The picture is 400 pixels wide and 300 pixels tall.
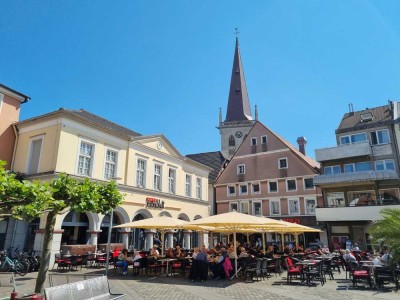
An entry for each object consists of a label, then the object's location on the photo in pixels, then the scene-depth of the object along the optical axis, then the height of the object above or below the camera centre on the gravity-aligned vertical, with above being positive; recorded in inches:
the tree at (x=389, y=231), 422.9 +9.5
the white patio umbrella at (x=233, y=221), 516.1 +27.9
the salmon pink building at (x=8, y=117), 802.2 +313.1
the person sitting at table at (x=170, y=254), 631.6 -34.4
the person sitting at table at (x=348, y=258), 542.9 -35.4
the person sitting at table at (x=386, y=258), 463.2 -31.5
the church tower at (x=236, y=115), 2516.0 +1027.6
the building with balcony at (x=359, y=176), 1138.0 +230.9
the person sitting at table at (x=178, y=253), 635.2 -32.7
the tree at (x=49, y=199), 285.0 +39.7
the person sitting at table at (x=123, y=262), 610.9 -49.5
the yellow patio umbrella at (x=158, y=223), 647.8 +29.2
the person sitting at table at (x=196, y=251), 553.1 -26.3
